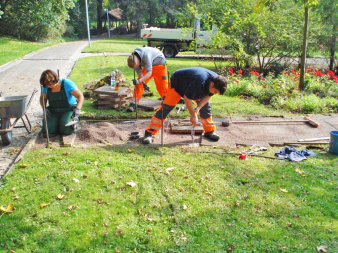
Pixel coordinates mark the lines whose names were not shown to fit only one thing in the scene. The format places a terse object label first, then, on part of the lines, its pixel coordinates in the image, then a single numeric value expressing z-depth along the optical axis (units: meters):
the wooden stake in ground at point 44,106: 5.29
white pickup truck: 19.19
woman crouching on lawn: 5.73
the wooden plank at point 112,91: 7.55
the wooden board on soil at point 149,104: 7.63
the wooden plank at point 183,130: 6.29
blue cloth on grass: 5.27
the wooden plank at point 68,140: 5.49
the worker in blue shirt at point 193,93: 5.05
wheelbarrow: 5.22
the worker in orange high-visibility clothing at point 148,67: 6.38
